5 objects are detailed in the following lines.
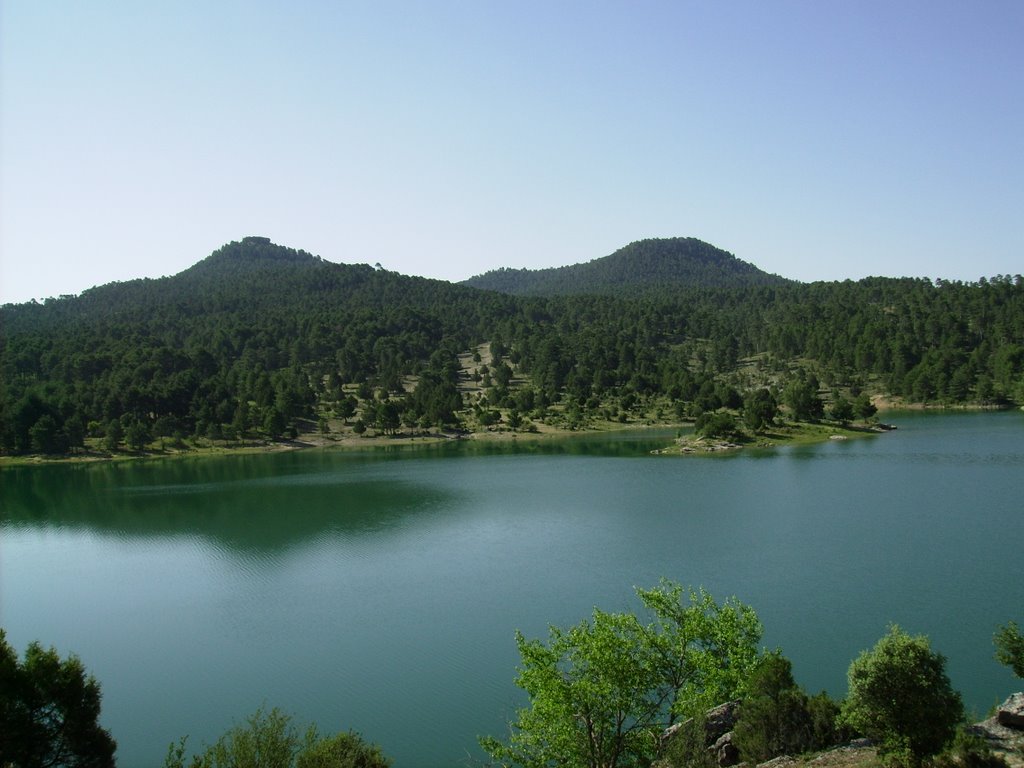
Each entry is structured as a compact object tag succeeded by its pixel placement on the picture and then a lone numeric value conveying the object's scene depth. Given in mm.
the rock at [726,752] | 18484
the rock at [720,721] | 19578
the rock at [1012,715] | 17100
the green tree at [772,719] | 17609
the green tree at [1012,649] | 17953
